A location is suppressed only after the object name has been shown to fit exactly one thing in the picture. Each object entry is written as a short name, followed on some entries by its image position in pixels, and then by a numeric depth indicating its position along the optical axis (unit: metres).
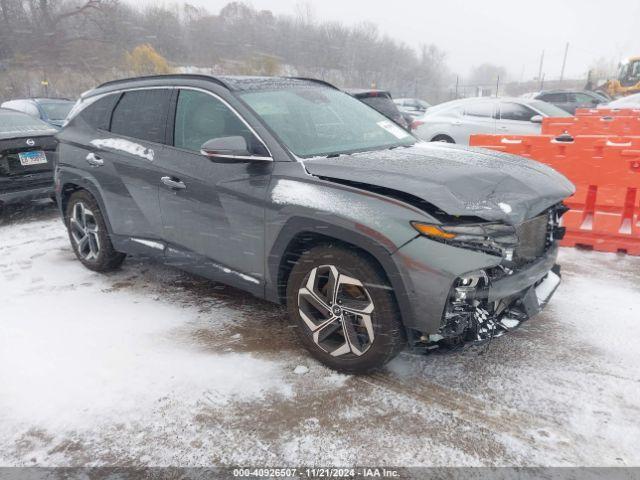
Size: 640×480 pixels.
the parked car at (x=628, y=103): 13.24
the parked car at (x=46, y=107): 10.90
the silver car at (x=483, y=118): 9.32
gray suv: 2.40
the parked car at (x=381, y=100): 8.31
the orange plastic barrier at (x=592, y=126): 7.13
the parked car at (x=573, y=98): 17.38
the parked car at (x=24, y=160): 5.99
